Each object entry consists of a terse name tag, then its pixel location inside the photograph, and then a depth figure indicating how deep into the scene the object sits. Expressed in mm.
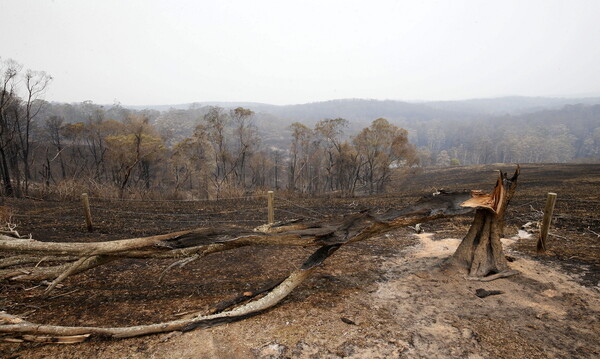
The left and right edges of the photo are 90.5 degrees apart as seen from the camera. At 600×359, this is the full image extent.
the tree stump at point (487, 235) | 4857
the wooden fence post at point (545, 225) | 5797
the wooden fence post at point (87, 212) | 7760
